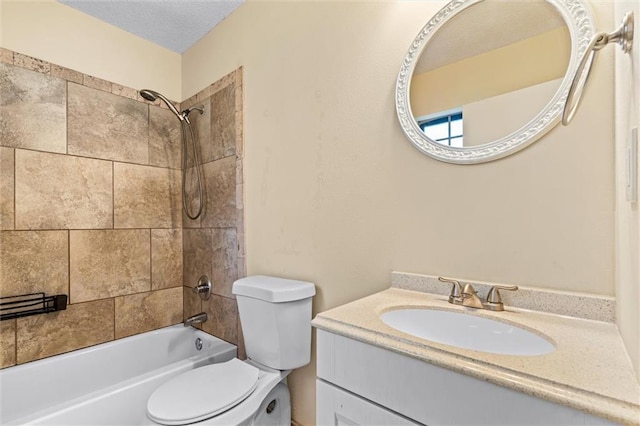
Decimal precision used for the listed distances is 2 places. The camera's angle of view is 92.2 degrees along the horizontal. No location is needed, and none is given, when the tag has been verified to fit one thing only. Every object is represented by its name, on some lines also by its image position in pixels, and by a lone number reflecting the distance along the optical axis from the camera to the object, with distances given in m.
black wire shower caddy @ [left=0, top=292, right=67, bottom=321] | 1.63
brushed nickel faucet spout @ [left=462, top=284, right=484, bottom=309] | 0.97
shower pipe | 2.09
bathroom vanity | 0.53
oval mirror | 0.93
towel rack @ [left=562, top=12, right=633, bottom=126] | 0.65
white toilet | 1.20
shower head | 2.03
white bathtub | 1.34
